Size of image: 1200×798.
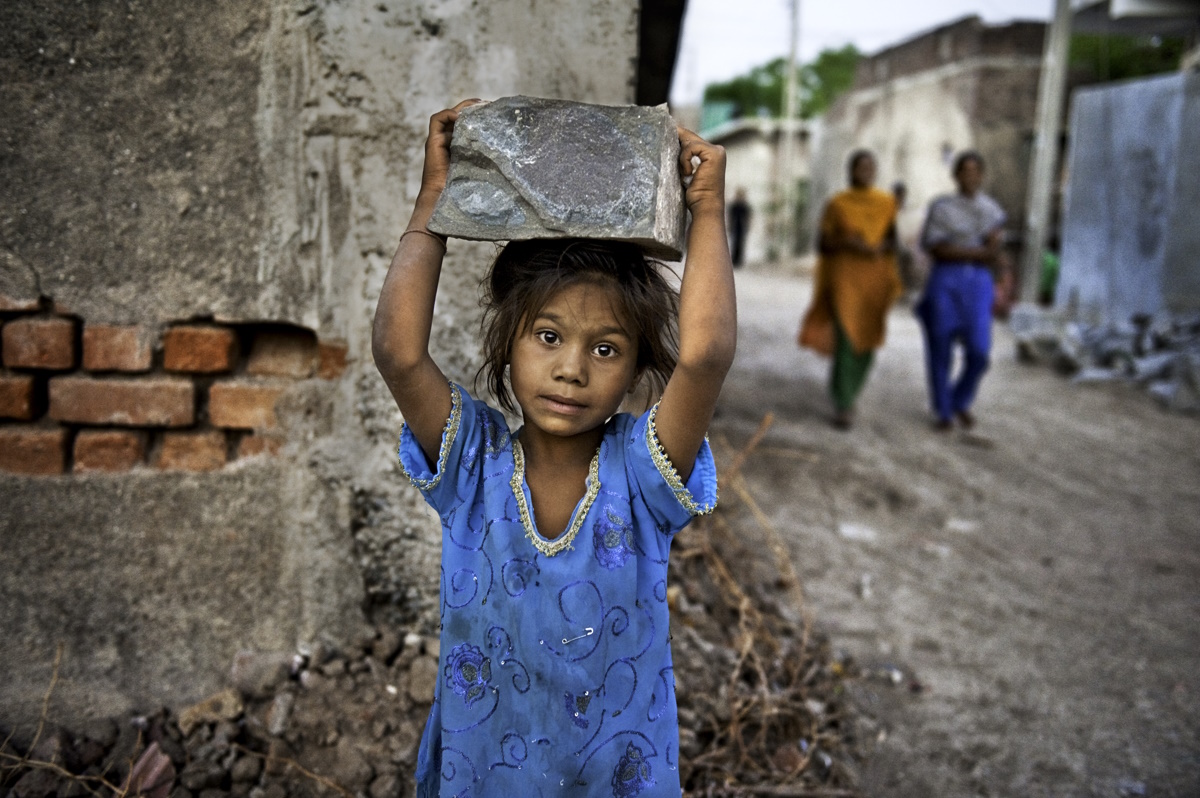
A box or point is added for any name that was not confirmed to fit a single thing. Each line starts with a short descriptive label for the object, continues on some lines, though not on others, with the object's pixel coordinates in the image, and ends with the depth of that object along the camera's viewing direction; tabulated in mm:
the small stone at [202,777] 1786
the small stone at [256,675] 2008
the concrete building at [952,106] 14312
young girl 1274
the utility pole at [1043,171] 10500
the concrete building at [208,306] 1853
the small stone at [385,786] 1809
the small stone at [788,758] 2170
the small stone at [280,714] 1914
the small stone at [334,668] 2000
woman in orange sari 5641
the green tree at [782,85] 35625
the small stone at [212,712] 1937
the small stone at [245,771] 1822
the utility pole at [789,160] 20766
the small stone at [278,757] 1833
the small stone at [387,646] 2052
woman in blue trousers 5758
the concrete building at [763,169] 23328
